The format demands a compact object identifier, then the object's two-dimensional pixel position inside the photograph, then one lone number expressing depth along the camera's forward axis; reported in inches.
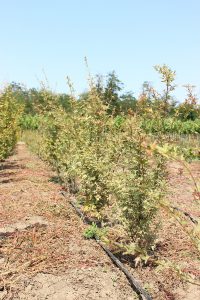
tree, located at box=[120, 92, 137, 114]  2145.1
